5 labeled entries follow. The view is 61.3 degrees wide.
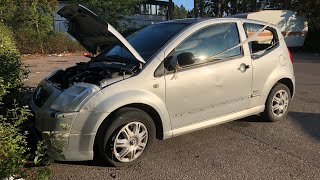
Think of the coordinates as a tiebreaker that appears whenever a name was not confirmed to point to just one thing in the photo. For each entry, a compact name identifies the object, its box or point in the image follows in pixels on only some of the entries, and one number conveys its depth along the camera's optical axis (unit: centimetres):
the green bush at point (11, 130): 222
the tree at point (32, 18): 1525
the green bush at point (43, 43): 1636
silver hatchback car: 301
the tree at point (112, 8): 2082
